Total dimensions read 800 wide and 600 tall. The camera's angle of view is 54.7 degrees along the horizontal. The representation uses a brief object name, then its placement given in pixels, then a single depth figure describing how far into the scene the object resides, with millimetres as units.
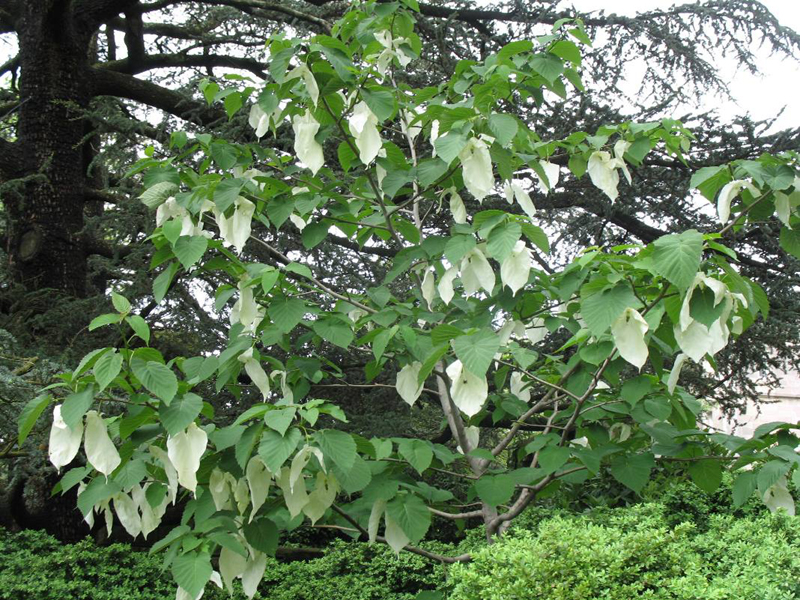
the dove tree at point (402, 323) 1869
